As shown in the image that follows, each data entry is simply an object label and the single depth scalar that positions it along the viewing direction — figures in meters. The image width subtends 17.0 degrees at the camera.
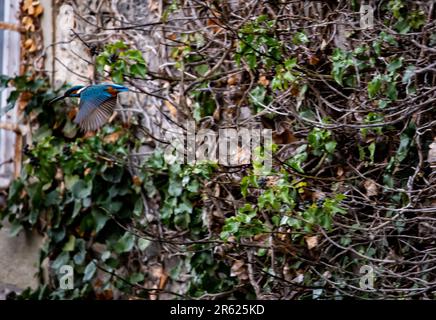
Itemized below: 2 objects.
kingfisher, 5.34
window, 7.55
